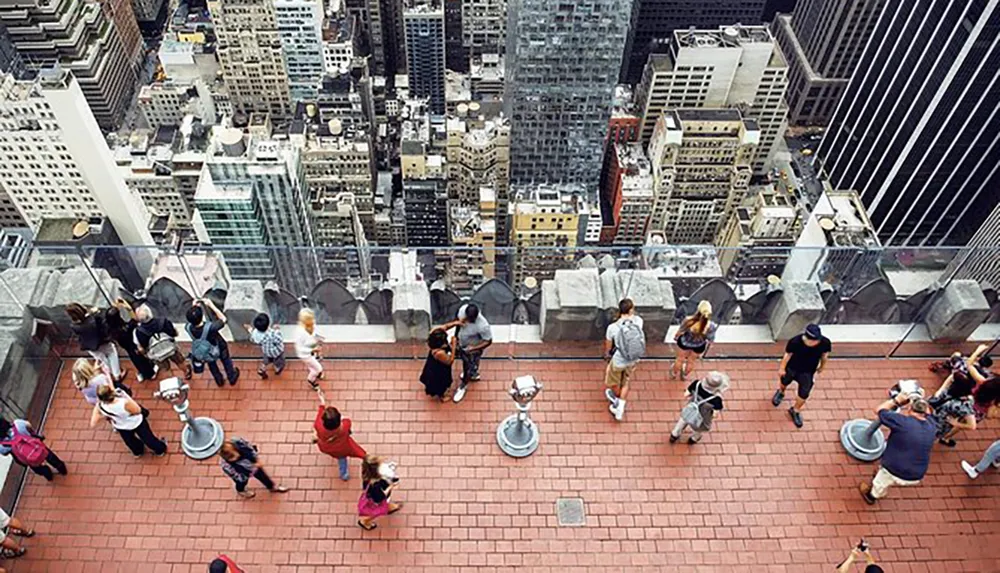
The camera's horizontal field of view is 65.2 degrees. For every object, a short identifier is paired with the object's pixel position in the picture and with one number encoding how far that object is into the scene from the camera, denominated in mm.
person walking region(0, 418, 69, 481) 11320
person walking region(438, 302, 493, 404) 12789
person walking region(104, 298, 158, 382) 12617
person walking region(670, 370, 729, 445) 11797
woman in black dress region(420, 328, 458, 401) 12242
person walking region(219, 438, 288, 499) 11047
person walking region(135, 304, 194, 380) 12789
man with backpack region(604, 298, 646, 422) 12586
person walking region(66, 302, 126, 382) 12086
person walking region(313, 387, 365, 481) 11055
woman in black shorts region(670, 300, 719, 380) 12828
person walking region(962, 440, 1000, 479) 12641
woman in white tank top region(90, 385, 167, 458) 11406
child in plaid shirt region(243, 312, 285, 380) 12836
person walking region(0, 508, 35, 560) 11484
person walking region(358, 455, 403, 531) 10844
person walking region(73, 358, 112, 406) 11422
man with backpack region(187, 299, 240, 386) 12562
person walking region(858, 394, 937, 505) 11375
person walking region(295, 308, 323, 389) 12766
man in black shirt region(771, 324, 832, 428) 12383
